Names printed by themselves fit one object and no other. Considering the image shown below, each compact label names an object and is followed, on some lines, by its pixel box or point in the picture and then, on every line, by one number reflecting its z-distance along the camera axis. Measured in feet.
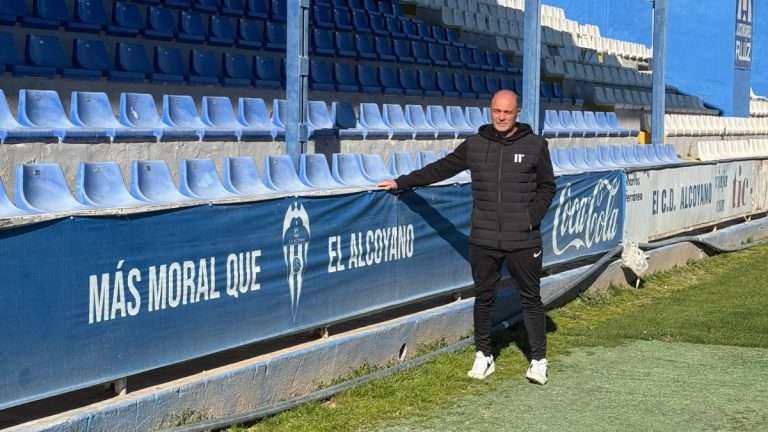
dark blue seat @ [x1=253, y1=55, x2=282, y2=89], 45.32
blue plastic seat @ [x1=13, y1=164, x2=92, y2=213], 20.94
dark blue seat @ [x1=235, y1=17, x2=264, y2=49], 47.40
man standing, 22.04
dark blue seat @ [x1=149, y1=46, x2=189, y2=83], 40.29
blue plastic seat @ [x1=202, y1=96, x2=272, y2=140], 37.42
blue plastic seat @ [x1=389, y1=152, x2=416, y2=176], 33.99
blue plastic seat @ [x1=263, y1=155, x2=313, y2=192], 26.71
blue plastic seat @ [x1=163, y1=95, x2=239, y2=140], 35.63
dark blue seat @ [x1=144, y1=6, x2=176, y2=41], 42.34
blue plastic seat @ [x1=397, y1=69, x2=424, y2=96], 56.03
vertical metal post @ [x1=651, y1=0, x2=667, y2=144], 58.18
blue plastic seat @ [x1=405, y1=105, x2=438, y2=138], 49.16
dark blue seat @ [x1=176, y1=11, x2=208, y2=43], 43.88
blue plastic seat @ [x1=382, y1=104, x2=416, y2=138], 47.29
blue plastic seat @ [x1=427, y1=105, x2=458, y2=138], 50.62
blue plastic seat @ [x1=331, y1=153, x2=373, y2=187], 30.55
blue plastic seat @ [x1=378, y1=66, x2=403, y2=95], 54.19
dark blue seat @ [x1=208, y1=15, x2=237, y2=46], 45.70
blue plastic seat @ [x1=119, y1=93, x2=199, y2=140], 33.71
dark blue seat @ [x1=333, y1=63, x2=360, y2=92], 50.83
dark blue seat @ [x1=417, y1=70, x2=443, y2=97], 57.72
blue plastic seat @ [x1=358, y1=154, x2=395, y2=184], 31.99
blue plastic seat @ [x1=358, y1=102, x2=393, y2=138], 45.80
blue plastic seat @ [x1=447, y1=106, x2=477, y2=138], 52.15
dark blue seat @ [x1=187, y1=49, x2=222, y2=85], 41.96
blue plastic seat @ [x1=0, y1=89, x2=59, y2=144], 28.68
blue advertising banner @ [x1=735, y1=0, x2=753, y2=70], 106.11
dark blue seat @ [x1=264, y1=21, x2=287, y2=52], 48.75
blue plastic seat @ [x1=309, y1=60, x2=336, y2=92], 48.71
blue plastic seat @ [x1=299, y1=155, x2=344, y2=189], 28.15
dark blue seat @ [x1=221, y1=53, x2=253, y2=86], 43.80
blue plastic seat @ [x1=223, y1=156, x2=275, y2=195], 26.21
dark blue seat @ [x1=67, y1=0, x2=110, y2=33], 38.83
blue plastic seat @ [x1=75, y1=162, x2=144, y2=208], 22.19
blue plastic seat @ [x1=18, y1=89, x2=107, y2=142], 30.55
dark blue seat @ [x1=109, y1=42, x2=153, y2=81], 38.27
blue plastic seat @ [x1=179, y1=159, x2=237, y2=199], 25.13
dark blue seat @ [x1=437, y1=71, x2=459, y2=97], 59.36
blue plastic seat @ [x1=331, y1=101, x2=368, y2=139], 43.83
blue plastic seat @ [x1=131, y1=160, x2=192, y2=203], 23.63
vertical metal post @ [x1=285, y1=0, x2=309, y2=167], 30.99
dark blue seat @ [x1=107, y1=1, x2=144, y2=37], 40.81
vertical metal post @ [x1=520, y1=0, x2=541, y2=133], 41.04
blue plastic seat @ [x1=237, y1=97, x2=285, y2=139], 39.09
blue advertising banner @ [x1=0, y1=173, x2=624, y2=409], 15.31
